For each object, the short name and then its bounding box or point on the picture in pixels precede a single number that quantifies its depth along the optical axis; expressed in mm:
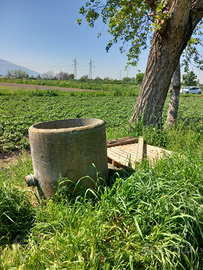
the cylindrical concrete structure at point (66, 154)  2483
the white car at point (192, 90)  36250
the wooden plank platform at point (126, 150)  3666
